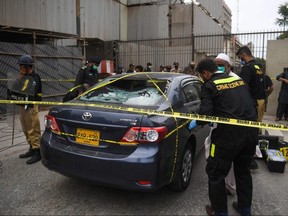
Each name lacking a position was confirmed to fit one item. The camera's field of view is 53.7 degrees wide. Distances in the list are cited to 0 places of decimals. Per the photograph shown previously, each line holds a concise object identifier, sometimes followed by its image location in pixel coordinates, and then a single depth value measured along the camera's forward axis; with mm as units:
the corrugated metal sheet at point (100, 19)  14367
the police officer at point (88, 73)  6533
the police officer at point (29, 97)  4855
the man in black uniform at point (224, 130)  2885
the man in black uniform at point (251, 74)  4844
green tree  28391
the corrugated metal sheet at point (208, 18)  20947
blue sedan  2986
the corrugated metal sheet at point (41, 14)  9992
